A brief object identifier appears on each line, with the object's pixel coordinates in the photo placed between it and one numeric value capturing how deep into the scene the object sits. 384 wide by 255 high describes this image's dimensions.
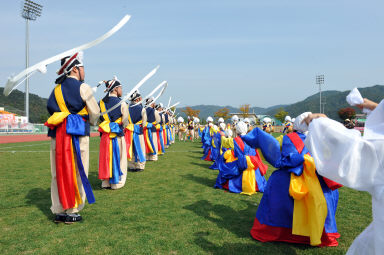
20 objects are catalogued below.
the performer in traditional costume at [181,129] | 25.00
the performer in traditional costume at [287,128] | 9.88
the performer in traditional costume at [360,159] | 1.77
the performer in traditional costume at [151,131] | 10.53
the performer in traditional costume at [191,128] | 24.78
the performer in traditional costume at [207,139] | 11.93
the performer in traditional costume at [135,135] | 7.95
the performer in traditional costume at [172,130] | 22.07
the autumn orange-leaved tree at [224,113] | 90.50
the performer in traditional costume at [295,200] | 3.29
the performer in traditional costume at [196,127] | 23.09
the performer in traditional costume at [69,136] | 4.14
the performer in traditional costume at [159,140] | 12.88
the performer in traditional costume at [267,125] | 11.06
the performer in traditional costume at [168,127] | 18.25
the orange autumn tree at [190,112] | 81.31
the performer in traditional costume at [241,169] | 6.06
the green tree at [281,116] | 86.56
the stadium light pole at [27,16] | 37.84
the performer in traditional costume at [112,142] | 6.23
